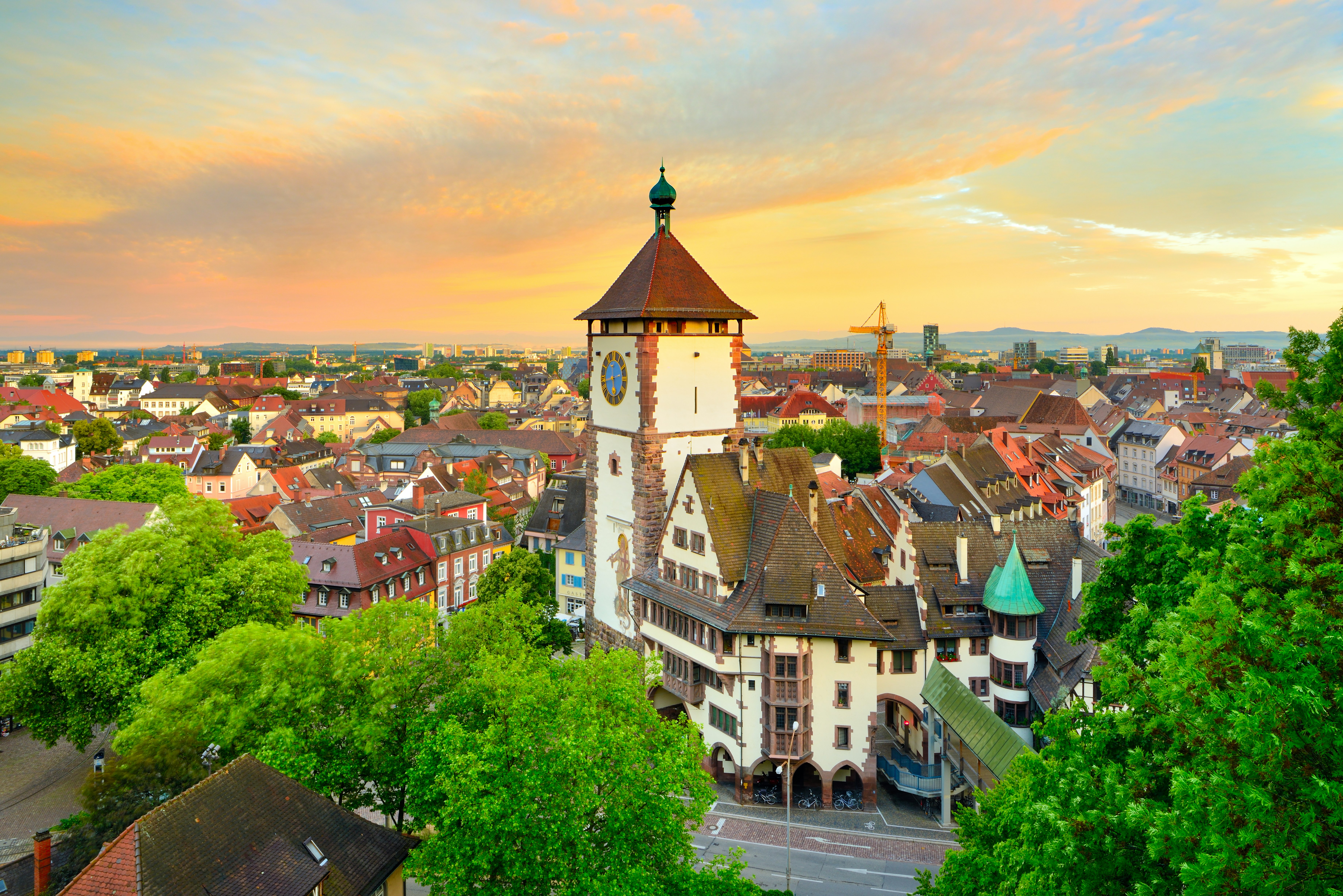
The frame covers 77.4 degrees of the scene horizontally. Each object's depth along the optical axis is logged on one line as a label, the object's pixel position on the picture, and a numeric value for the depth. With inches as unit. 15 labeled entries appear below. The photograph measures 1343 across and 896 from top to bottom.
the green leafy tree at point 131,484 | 3164.4
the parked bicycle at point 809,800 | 1508.4
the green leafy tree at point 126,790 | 991.0
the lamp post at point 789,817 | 1181.7
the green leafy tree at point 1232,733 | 481.1
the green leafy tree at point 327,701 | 1039.6
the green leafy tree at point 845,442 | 4832.7
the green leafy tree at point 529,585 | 2068.2
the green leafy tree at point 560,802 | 816.9
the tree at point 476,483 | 3865.7
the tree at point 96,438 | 5467.5
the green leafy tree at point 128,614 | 1513.3
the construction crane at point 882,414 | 7199.8
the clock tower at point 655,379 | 1686.8
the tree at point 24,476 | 3280.0
